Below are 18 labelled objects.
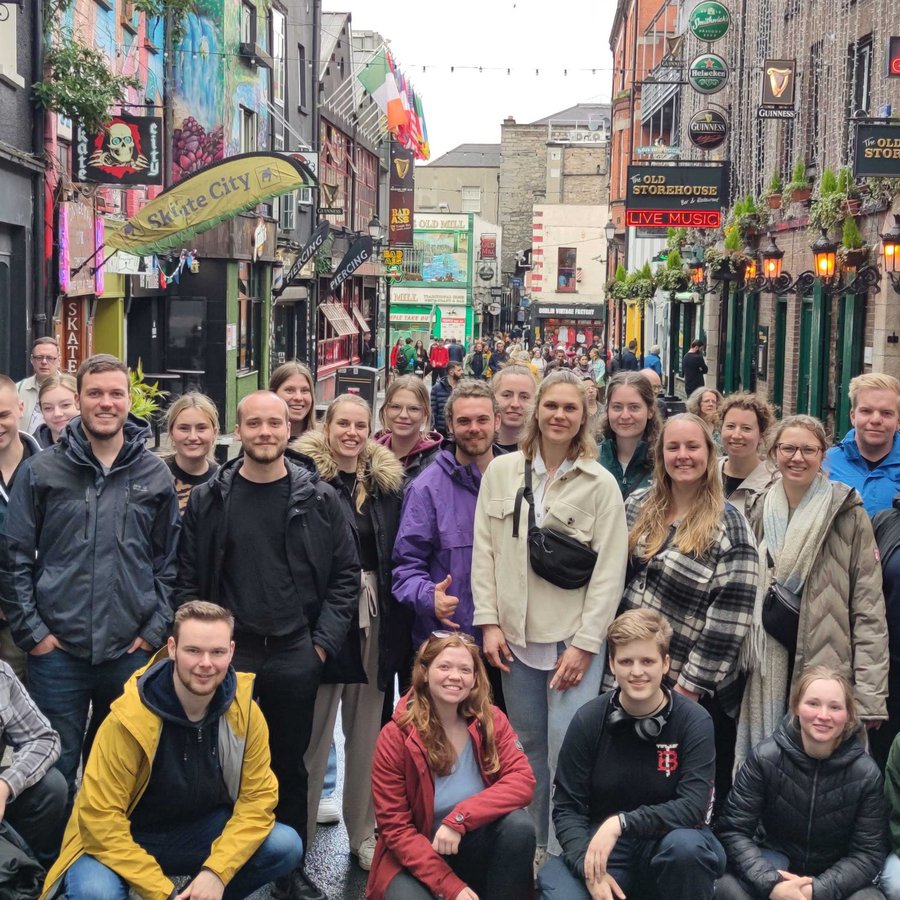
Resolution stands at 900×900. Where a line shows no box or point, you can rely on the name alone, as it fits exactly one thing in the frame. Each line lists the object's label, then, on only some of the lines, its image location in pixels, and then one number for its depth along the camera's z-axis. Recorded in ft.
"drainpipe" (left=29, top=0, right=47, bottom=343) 49.24
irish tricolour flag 108.47
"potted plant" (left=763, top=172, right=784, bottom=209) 73.77
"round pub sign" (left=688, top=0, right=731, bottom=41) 79.56
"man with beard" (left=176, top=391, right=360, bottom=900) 17.72
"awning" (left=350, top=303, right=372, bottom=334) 148.87
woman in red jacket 15.83
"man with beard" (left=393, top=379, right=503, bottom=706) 18.56
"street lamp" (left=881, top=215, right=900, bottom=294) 45.24
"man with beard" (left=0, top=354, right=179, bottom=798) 17.53
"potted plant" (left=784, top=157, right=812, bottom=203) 68.80
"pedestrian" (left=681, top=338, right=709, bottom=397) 88.07
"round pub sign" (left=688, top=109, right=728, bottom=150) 83.76
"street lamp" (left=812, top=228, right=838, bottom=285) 56.08
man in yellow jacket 15.24
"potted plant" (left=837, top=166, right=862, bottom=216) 56.70
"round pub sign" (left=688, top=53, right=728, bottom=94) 78.48
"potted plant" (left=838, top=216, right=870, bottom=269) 55.06
